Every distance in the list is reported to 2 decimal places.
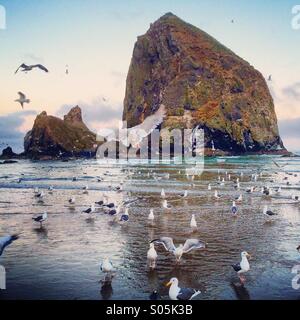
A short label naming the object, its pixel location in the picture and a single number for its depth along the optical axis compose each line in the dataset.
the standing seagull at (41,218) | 15.12
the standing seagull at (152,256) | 10.23
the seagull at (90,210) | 17.14
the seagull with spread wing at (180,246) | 10.19
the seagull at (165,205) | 19.66
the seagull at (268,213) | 17.34
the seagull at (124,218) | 15.45
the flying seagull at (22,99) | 11.13
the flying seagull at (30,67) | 10.49
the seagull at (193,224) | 14.71
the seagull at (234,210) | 17.83
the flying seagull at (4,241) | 8.65
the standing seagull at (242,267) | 9.35
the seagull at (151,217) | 16.36
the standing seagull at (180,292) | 7.72
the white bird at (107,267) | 9.10
